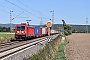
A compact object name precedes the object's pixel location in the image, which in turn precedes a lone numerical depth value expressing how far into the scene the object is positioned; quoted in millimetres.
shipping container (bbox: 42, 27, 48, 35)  77838
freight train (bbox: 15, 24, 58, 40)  47125
